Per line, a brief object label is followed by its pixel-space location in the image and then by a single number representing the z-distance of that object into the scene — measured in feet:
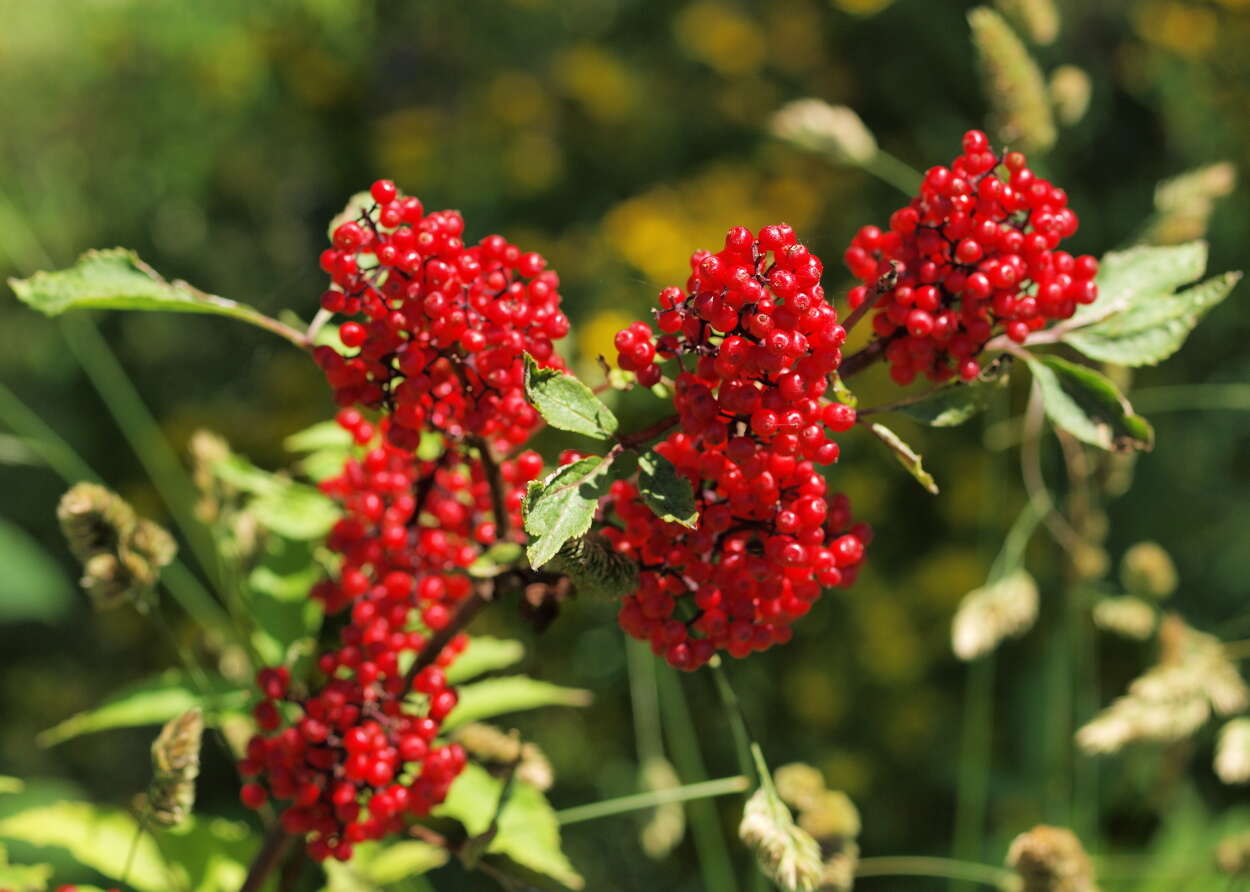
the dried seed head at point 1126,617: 1.89
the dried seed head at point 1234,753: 1.75
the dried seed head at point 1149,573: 1.92
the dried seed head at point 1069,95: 1.90
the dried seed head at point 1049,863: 1.64
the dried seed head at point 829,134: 1.96
